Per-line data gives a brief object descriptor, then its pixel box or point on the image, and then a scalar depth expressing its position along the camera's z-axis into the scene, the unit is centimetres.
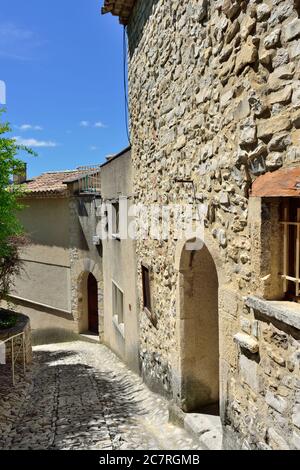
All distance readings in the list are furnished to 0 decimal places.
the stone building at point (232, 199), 257
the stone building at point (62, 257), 1224
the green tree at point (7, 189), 770
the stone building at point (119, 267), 758
